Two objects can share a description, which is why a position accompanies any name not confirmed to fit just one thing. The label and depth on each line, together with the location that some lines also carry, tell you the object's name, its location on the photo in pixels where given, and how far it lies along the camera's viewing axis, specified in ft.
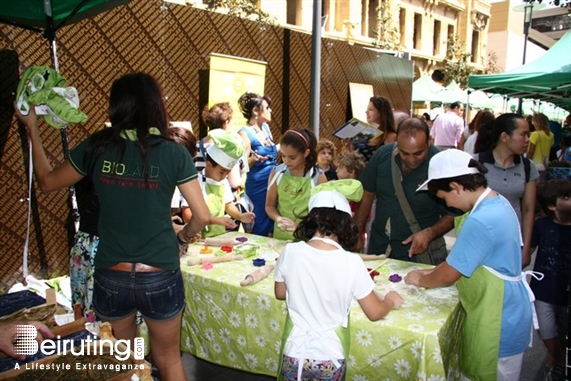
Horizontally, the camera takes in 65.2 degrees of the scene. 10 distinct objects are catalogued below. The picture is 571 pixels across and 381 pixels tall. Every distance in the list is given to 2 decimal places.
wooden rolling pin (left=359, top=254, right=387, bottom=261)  9.76
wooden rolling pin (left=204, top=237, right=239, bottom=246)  10.65
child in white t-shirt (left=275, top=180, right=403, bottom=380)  6.12
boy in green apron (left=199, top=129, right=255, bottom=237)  10.93
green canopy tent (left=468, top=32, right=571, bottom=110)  21.18
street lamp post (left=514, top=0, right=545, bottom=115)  42.87
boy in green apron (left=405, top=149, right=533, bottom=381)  6.75
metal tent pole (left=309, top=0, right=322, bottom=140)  21.53
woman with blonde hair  28.99
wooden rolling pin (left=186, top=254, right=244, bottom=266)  9.27
